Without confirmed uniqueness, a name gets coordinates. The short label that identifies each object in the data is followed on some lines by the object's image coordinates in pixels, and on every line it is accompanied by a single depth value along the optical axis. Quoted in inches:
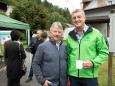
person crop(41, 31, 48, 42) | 110.4
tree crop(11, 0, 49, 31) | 579.8
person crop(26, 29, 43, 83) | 112.7
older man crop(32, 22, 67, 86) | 48.8
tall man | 49.3
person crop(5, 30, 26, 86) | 80.4
